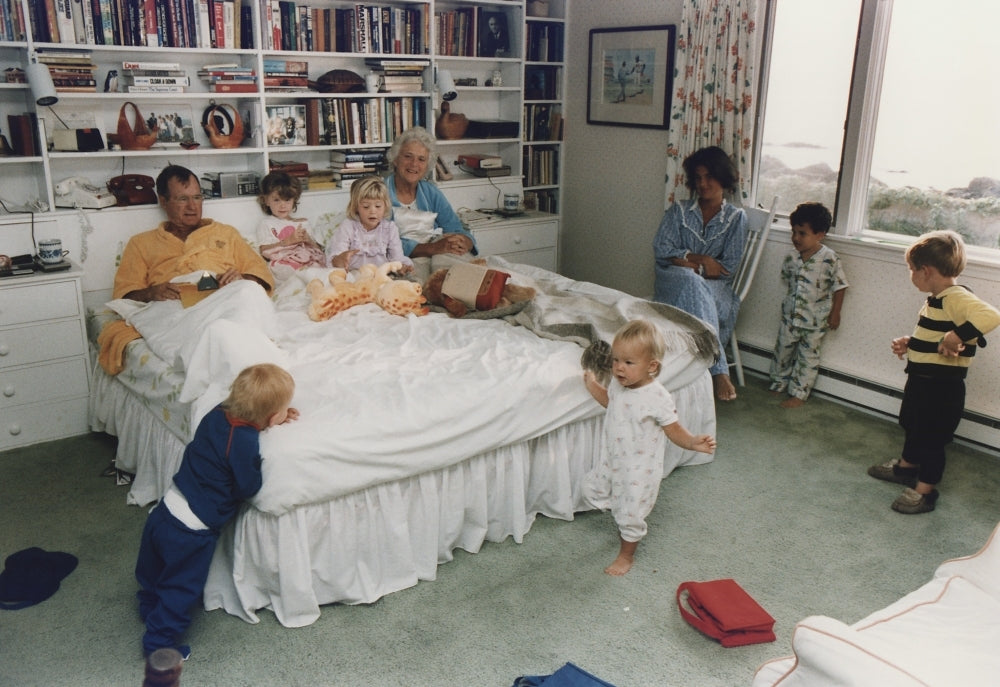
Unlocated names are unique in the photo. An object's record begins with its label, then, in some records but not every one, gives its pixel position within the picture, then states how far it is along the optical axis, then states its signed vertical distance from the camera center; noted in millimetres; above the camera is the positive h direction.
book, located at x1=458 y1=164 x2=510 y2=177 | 4988 -310
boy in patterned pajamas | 3771 -818
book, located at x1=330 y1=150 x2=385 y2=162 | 4383 -202
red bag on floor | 2217 -1340
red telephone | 3664 -329
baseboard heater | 3423 -1211
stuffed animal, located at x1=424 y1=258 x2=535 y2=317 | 3254 -699
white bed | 2232 -938
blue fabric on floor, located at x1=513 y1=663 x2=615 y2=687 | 1918 -1295
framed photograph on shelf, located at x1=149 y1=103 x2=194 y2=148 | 3884 -33
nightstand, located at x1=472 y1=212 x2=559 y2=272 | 4699 -690
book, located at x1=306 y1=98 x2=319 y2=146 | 4227 -25
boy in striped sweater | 2830 -789
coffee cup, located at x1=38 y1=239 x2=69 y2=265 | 3279 -544
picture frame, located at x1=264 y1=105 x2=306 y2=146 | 4090 -41
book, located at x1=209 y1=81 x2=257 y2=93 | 3877 +138
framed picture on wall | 4570 +264
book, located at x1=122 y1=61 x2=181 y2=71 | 3641 +220
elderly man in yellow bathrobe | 3418 -566
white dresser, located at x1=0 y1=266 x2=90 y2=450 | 3217 -968
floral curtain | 4016 +196
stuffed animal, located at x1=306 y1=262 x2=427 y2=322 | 3180 -691
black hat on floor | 2357 -1356
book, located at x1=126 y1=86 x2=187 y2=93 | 3654 +114
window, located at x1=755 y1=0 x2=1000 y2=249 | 3406 +55
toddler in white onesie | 2393 -925
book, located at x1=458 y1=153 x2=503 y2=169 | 4942 -247
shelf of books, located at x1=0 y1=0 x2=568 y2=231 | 3494 +175
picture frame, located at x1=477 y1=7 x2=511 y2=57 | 4836 +503
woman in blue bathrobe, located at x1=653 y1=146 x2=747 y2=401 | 3938 -586
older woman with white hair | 4008 -424
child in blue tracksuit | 2088 -961
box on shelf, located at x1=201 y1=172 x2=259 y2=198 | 3928 -322
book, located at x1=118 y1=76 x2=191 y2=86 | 3660 +153
